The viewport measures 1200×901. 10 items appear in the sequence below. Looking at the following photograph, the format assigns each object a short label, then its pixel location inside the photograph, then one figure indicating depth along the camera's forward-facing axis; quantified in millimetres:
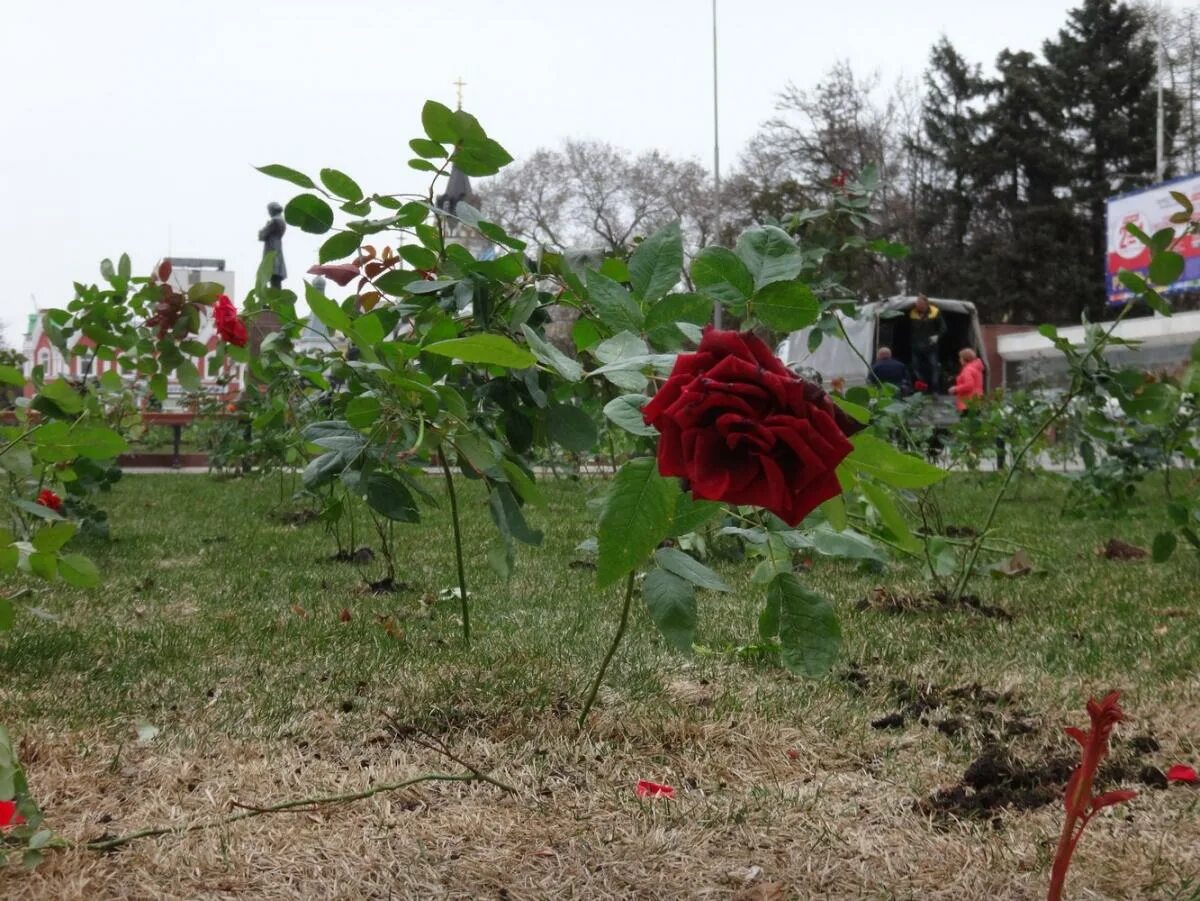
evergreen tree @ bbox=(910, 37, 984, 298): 35531
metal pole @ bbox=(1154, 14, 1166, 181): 29906
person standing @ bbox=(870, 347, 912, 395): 10914
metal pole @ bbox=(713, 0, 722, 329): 21523
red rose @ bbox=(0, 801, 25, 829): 1224
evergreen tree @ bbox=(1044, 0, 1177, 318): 34094
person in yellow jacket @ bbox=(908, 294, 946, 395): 15992
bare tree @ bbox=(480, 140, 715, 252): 30656
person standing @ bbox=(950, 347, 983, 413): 9805
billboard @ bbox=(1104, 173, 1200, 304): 24375
